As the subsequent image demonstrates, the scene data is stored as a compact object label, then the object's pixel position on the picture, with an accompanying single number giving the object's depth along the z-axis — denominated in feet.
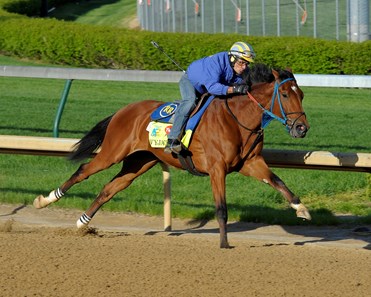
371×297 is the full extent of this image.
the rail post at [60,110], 67.93
